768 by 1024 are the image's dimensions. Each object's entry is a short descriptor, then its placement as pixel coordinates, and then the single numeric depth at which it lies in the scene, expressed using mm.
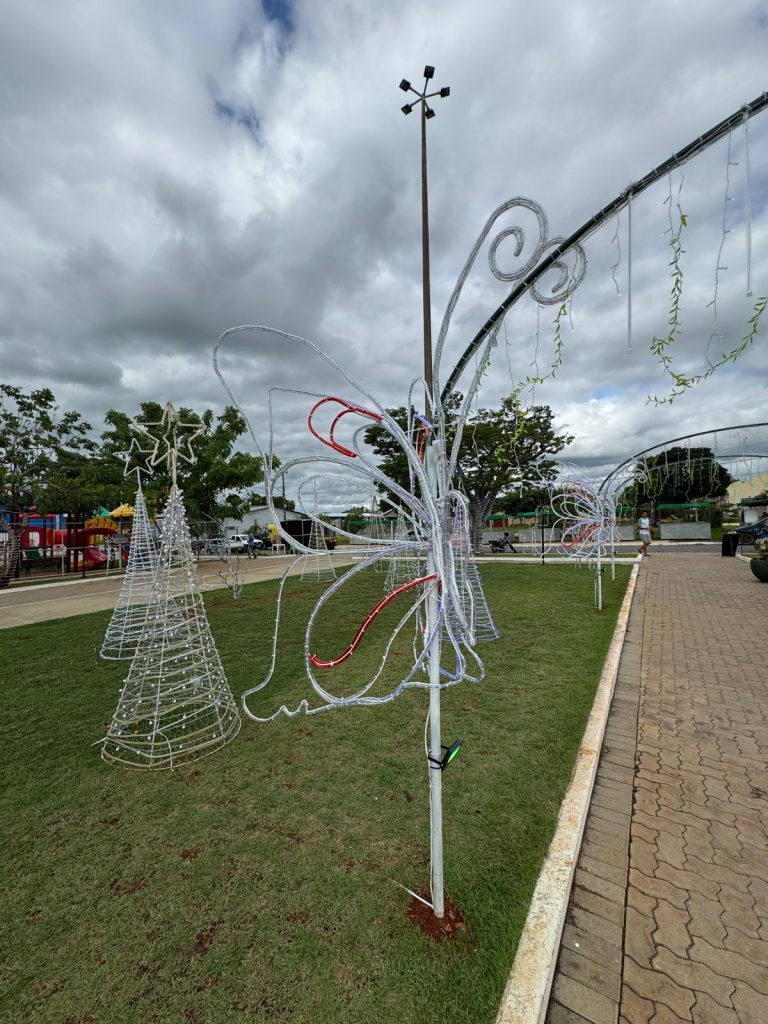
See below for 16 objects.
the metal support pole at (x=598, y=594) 7789
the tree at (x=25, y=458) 17094
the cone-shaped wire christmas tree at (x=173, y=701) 3346
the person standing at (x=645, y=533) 21394
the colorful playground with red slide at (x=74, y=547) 18203
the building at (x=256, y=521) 46031
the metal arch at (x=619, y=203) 1291
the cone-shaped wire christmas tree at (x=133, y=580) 6062
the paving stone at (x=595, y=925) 1834
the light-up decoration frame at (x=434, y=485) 1559
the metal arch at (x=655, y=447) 11005
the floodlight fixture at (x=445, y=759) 1752
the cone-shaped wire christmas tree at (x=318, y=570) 14349
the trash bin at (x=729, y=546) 17125
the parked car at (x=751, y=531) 16662
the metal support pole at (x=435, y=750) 1728
